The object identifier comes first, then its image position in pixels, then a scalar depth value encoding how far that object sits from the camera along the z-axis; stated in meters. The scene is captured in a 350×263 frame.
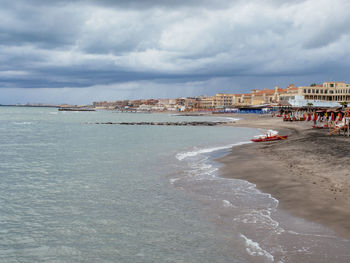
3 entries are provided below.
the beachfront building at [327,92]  128.25
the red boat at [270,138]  34.04
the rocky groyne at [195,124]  79.05
